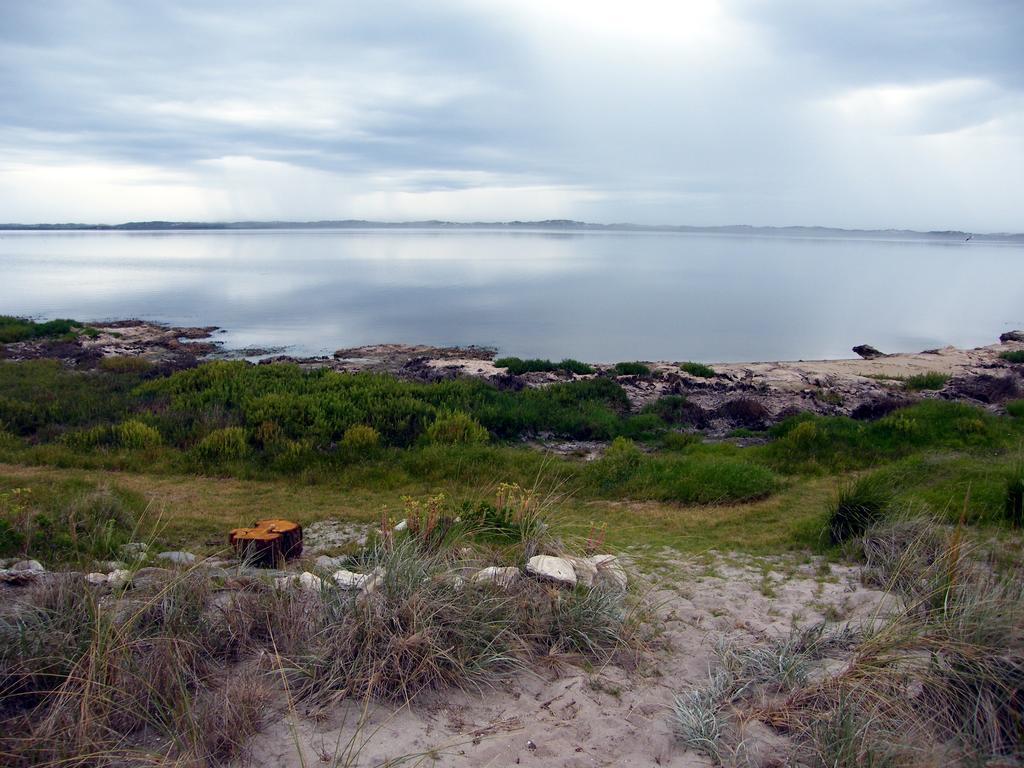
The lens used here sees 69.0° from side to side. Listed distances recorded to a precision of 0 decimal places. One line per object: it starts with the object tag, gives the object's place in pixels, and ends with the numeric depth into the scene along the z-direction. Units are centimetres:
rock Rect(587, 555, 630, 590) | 591
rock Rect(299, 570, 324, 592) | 530
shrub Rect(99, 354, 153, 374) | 2083
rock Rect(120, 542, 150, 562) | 652
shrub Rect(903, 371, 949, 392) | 1847
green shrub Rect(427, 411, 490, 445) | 1239
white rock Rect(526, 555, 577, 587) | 564
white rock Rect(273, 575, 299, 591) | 524
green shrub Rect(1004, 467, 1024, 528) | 745
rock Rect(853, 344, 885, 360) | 2794
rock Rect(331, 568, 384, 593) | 504
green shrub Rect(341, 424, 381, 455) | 1166
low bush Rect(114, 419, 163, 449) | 1184
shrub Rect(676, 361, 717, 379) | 2033
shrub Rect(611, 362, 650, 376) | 2039
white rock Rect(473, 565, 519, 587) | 545
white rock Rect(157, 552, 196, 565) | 644
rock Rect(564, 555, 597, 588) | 589
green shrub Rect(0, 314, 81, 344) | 2575
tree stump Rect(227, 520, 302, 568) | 689
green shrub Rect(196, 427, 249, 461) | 1151
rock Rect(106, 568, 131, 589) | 504
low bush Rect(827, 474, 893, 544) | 741
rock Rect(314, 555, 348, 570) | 635
